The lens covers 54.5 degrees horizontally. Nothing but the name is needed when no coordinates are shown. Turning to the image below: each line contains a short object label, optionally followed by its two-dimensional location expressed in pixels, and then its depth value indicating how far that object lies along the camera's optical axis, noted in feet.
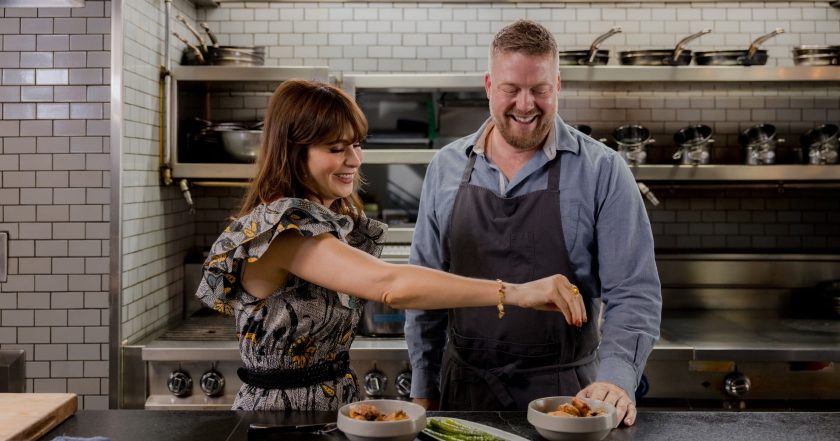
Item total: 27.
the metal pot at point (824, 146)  13.41
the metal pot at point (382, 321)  12.28
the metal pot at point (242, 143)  12.88
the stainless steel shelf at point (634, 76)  12.91
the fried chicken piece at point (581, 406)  5.94
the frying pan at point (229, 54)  13.00
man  8.26
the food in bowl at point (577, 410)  5.91
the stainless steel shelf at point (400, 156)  12.93
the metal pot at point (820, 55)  13.17
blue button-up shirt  7.88
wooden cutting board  6.02
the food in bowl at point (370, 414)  5.79
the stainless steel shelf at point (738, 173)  13.08
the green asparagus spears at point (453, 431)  5.88
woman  6.60
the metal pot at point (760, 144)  13.65
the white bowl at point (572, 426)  5.63
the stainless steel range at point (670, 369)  11.28
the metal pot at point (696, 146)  13.34
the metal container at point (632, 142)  13.32
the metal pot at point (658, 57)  13.07
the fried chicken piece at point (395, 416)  5.80
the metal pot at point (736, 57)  13.07
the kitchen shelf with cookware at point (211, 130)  12.72
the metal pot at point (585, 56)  13.06
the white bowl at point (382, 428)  5.55
